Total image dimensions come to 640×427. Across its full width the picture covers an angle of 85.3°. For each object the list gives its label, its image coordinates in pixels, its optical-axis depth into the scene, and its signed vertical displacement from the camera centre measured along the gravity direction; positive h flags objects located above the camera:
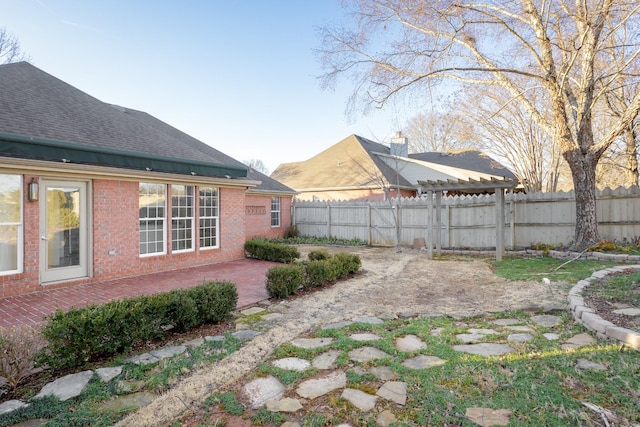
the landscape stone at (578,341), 3.79 -1.48
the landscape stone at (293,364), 3.60 -1.64
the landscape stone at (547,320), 4.60 -1.53
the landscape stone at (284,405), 2.81 -1.62
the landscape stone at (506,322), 4.77 -1.57
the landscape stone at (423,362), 3.51 -1.58
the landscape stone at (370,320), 5.08 -1.65
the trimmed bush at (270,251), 10.53 -1.30
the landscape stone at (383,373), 3.29 -1.59
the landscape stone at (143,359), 3.78 -1.65
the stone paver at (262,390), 2.99 -1.64
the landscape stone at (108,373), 3.41 -1.64
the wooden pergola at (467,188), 10.54 +0.61
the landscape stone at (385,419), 2.56 -1.57
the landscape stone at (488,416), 2.48 -1.53
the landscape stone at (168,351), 4.00 -1.67
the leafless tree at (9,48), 20.05 +9.61
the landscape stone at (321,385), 3.07 -1.62
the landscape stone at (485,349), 3.74 -1.55
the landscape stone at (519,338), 4.09 -1.54
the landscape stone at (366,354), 3.75 -1.60
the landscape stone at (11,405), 2.82 -1.62
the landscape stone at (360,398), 2.81 -1.59
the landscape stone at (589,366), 3.20 -1.48
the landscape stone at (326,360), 3.63 -1.63
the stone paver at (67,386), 3.09 -1.63
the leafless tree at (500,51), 9.67 +5.07
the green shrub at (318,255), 9.05 -1.19
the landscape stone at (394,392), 2.88 -1.58
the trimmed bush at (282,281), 6.64 -1.38
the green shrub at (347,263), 8.49 -1.33
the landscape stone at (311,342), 4.23 -1.65
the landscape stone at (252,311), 5.79 -1.71
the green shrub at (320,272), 7.46 -1.37
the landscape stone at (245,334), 4.59 -1.68
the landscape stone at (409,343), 4.02 -1.61
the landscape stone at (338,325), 4.92 -1.65
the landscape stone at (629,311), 4.36 -1.32
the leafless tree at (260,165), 50.29 +6.60
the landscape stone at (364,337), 4.35 -1.62
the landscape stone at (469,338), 4.13 -1.57
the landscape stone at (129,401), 2.93 -1.66
